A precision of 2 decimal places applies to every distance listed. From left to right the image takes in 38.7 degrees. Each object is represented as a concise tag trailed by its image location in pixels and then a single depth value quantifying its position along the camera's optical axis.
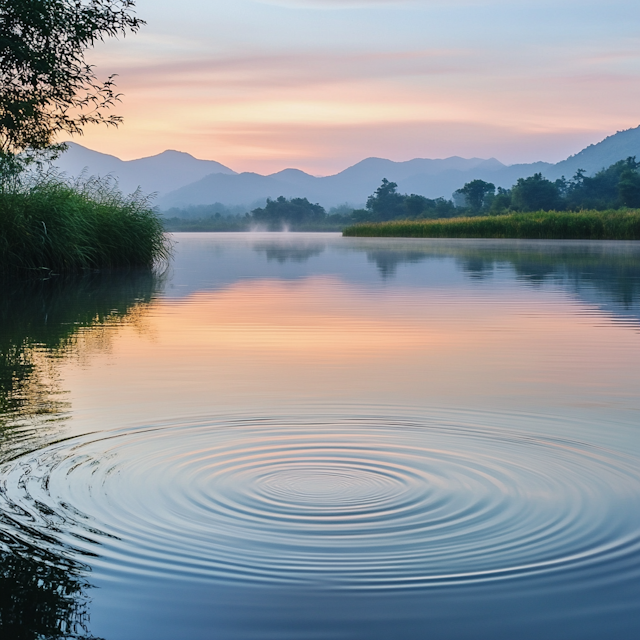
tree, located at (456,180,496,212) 120.94
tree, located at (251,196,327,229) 162.25
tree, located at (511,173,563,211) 100.12
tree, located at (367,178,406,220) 134.88
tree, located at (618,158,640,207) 94.50
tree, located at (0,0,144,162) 16.42
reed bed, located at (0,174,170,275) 18.12
